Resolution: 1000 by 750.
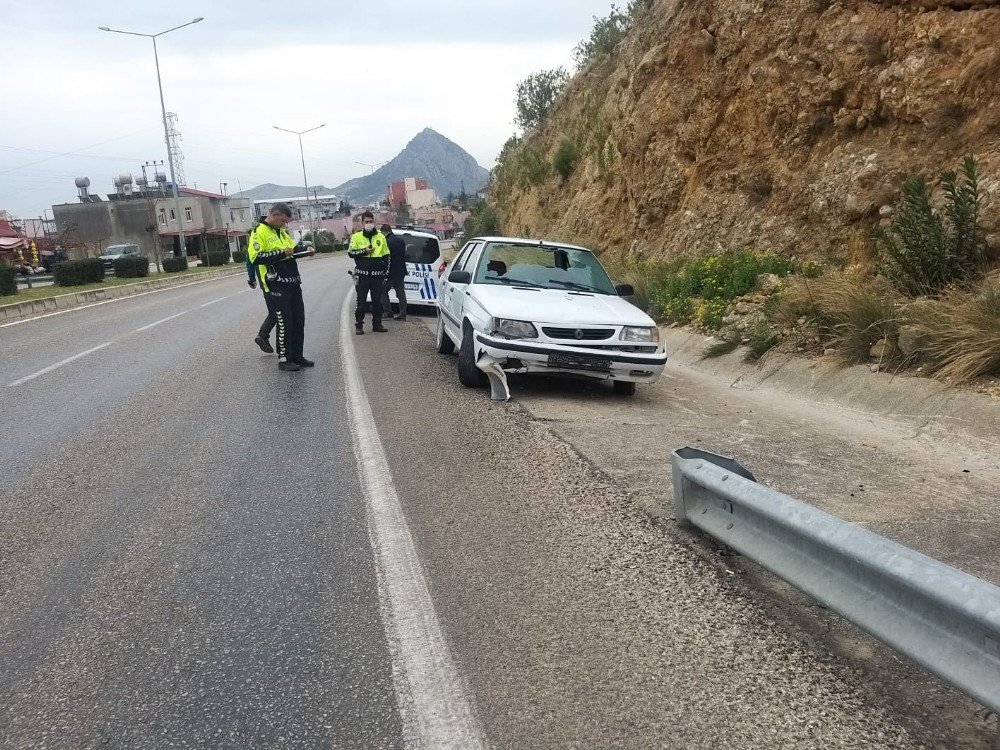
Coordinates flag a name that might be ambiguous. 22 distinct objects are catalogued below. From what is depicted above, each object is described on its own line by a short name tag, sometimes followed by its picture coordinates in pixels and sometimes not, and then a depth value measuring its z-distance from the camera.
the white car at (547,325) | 7.68
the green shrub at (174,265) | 42.69
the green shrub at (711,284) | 11.69
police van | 16.72
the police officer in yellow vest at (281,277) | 9.62
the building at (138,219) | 80.44
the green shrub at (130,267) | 35.75
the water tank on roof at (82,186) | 85.88
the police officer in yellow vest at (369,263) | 13.27
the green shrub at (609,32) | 29.74
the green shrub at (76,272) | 28.92
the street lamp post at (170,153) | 39.72
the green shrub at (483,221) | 35.31
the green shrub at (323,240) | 81.25
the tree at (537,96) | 38.44
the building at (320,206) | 136.14
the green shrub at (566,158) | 26.38
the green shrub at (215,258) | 53.88
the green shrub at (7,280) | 23.59
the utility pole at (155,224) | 77.68
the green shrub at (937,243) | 8.56
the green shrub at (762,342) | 9.62
